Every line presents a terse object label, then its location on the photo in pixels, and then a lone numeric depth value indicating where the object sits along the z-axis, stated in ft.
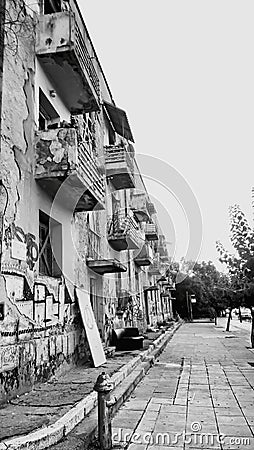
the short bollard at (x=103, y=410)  14.52
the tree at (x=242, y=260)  42.96
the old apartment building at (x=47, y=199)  21.40
